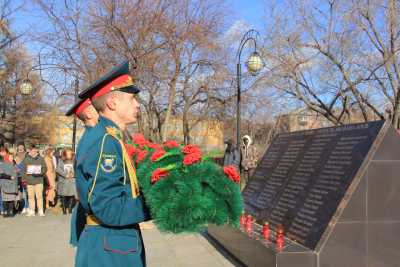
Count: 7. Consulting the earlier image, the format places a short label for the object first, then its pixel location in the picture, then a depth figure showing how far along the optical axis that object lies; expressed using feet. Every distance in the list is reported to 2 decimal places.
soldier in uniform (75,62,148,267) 7.96
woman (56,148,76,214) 39.10
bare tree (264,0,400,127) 60.85
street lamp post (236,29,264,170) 51.65
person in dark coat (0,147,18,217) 36.76
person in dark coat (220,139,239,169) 43.26
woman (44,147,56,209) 40.08
